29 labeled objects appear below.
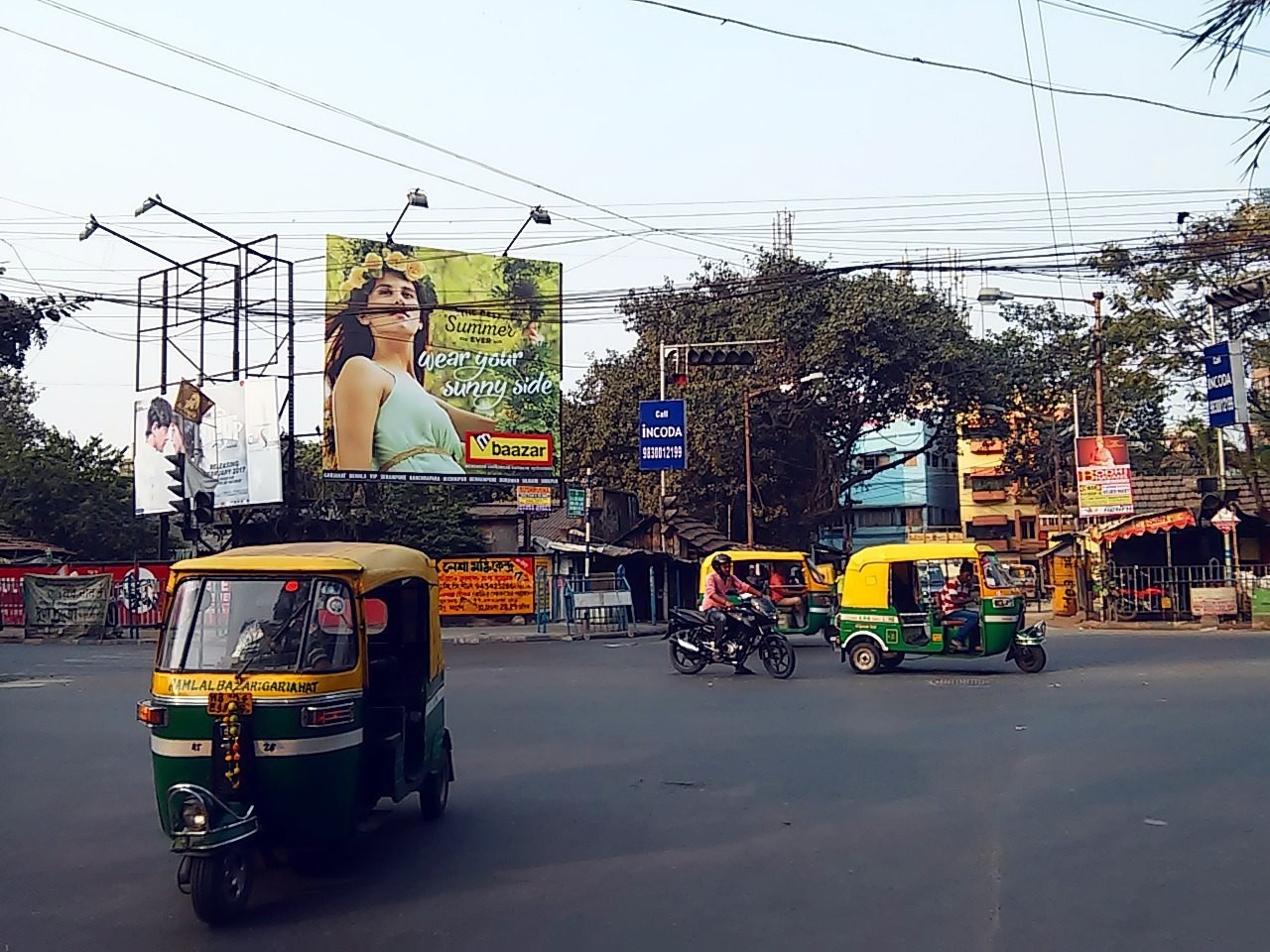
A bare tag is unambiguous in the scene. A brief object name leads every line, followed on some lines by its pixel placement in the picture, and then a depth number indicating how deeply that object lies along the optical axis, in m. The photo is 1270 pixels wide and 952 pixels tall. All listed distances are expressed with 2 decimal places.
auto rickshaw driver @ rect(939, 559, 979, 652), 18.44
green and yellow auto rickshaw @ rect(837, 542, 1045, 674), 18.52
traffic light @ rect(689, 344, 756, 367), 33.25
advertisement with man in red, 29.80
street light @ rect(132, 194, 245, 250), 29.14
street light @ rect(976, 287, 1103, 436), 34.00
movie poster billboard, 32.38
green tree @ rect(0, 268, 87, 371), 25.11
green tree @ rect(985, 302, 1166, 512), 34.44
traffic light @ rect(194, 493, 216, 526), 19.88
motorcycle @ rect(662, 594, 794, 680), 18.62
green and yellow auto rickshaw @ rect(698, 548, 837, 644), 25.30
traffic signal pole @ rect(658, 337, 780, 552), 33.22
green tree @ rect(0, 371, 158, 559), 41.00
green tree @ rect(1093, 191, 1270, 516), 31.20
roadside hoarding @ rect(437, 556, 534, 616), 32.50
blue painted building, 70.94
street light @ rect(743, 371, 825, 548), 37.03
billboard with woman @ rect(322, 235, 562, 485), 30.86
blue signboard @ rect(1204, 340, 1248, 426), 25.88
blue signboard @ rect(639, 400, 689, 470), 30.58
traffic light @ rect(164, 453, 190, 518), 19.92
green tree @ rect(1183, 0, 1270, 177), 4.55
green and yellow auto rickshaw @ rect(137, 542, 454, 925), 6.31
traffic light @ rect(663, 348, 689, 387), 36.66
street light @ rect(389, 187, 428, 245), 29.44
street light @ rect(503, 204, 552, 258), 29.79
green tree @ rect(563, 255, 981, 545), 42.06
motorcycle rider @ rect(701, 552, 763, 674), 18.91
